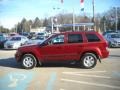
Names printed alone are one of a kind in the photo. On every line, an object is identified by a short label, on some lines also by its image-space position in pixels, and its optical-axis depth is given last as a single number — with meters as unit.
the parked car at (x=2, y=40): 13.87
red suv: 5.98
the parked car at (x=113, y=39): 11.80
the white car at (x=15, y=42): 12.52
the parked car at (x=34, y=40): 12.39
